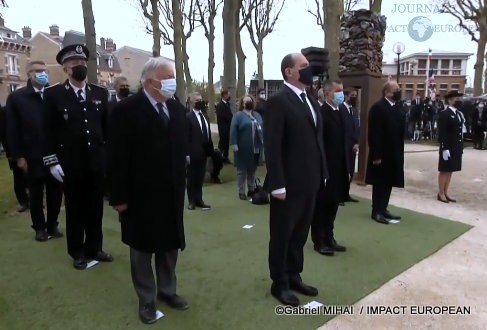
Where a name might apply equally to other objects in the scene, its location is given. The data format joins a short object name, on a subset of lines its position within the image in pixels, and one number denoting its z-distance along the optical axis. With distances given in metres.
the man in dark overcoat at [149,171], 3.01
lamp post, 17.12
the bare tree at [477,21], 22.81
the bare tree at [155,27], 15.92
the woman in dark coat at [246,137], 7.08
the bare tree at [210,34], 23.95
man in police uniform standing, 3.97
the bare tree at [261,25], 25.80
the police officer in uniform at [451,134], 7.16
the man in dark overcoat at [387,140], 5.73
